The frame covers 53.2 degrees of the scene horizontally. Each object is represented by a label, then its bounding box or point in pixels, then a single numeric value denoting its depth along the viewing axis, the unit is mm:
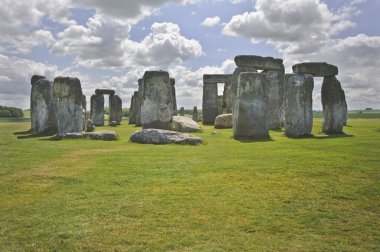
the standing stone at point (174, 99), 32809
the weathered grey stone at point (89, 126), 22531
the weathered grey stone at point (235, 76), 23453
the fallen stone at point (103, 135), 15860
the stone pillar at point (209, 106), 30375
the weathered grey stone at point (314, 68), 17453
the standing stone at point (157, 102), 18828
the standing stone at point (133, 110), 33950
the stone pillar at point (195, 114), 37788
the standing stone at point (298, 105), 16828
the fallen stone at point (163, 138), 14153
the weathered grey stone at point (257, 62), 22141
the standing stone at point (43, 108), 19531
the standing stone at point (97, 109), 32031
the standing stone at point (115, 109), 33719
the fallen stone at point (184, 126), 20125
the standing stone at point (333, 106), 18156
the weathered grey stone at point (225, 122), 22812
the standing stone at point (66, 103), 17391
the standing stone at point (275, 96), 23203
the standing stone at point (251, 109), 16281
